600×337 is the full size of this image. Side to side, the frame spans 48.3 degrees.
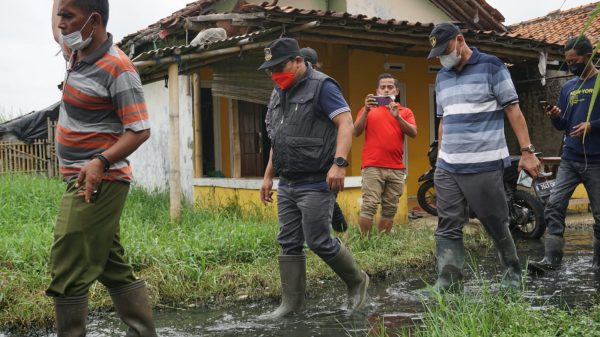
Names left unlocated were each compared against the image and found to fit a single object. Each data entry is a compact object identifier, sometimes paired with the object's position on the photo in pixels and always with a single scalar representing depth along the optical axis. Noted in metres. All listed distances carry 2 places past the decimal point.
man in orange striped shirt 3.21
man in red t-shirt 7.16
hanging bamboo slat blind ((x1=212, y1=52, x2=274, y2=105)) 9.26
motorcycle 7.79
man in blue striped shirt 4.78
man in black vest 4.48
